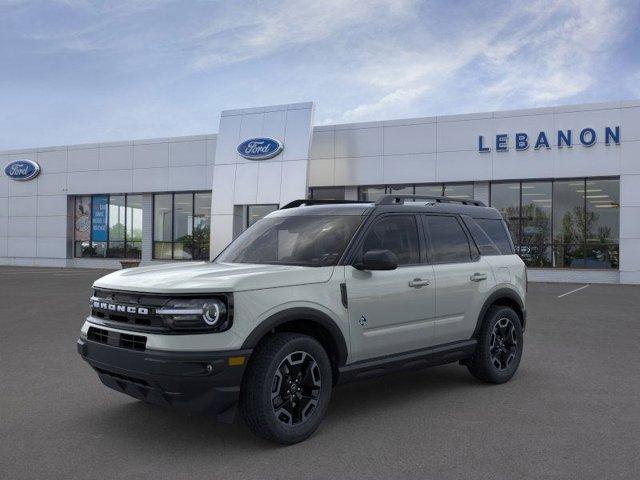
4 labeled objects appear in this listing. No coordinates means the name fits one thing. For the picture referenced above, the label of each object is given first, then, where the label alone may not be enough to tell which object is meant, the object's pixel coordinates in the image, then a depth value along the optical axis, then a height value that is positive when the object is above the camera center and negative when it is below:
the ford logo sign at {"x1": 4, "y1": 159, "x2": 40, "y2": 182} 34.47 +3.68
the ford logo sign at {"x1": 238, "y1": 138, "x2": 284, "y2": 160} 26.53 +3.81
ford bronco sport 4.35 -0.59
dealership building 23.41 +2.52
